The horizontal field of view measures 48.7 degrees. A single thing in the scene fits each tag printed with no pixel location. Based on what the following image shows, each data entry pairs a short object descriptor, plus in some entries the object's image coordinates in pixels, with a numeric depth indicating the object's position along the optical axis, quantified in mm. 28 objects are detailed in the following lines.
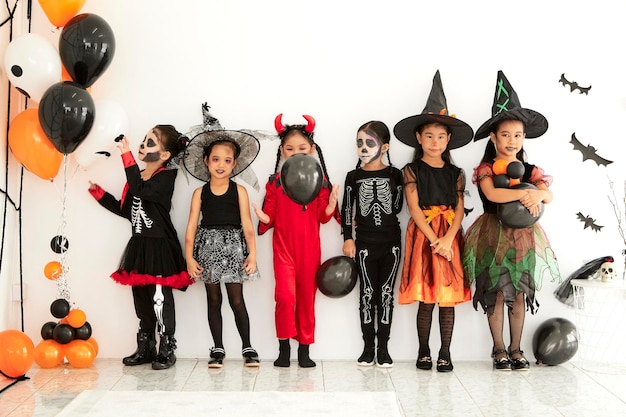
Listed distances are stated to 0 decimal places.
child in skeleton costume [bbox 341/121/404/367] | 3707
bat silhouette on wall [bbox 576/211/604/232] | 3889
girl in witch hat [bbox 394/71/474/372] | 3607
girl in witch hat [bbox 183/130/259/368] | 3654
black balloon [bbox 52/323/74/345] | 3594
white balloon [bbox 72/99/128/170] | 3479
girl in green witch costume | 3557
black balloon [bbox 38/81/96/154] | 3270
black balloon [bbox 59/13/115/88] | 3354
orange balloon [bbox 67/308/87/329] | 3609
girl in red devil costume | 3688
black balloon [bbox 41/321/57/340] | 3643
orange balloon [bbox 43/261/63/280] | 3625
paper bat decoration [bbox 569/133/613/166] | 3889
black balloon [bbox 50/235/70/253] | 3654
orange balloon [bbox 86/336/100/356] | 3712
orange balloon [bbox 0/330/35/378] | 3291
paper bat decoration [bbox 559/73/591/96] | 3893
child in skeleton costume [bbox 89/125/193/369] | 3637
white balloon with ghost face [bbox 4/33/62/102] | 3373
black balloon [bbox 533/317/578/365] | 3664
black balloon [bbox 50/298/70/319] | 3549
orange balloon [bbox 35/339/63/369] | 3578
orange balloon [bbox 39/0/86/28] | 3457
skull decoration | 3621
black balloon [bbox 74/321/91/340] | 3658
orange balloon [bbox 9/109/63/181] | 3445
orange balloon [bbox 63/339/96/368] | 3600
